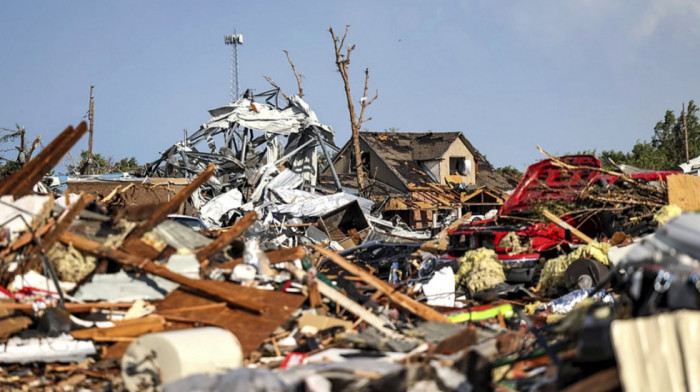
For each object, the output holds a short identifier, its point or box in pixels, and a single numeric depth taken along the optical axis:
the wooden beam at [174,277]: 14.69
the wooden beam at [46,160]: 16.30
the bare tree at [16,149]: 53.94
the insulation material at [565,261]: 21.22
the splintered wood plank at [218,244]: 16.27
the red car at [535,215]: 23.87
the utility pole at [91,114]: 77.44
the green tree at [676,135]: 105.12
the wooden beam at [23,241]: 15.37
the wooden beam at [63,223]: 15.30
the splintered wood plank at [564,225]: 23.06
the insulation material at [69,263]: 15.45
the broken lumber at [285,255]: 16.95
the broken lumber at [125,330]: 14.03
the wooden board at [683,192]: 22.55
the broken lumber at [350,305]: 15.12
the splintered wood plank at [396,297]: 16.12
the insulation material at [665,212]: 21.28
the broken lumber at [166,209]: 16.36
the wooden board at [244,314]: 14.00
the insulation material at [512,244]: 23.61
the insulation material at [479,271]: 22.06
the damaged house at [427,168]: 73.81
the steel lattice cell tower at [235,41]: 81.37
